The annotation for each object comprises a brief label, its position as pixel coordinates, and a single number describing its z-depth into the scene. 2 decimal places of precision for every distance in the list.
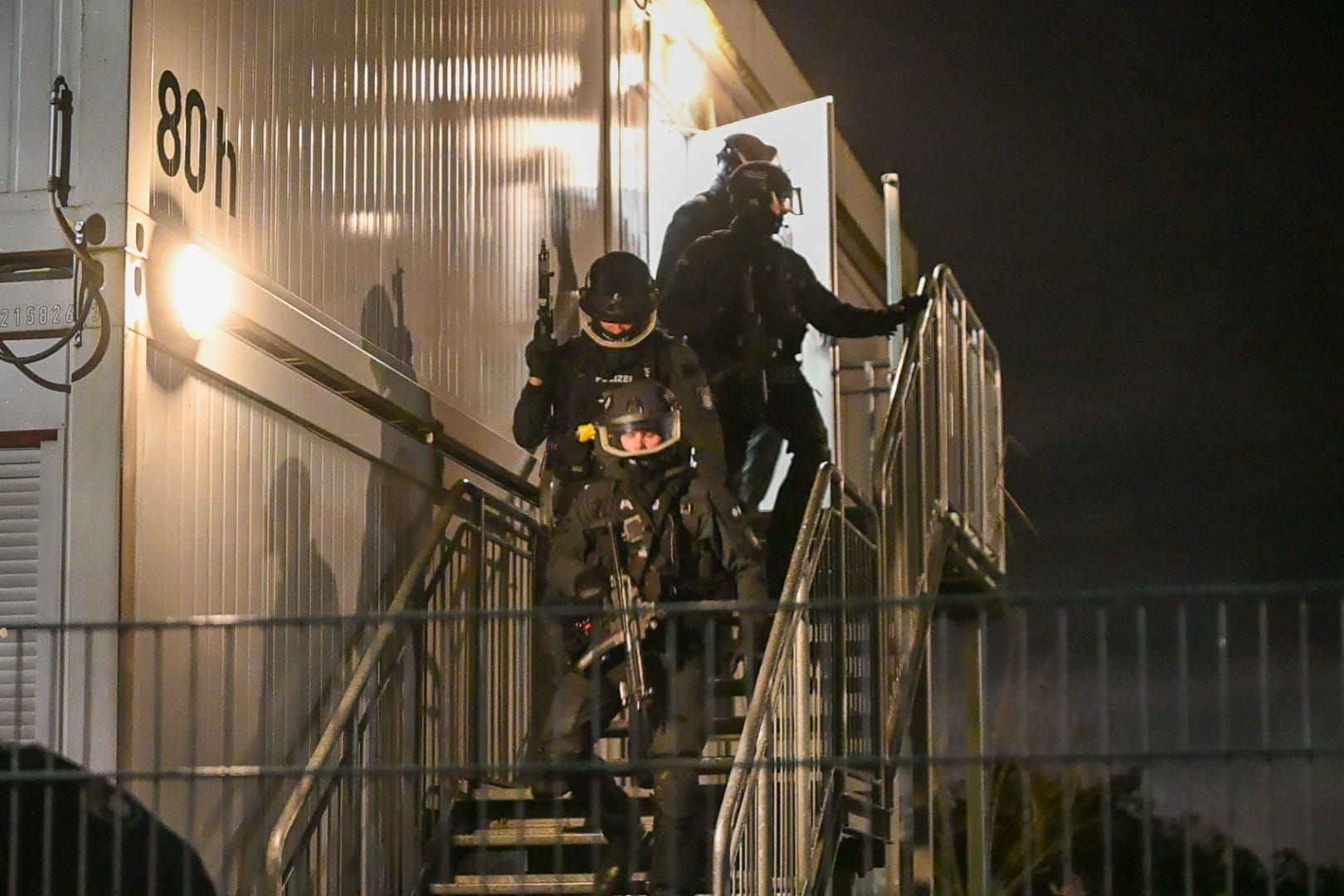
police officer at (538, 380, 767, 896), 16.09
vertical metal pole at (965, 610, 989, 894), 17.83
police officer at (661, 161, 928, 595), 19.89
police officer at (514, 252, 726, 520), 16.86
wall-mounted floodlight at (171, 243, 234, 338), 14.85
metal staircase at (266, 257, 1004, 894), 15.09
